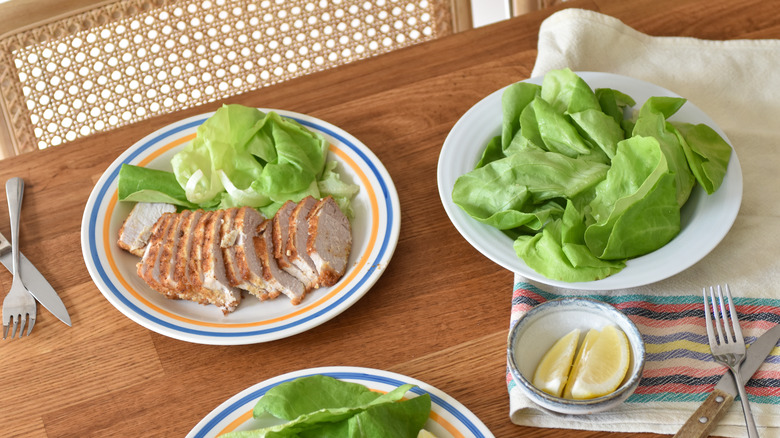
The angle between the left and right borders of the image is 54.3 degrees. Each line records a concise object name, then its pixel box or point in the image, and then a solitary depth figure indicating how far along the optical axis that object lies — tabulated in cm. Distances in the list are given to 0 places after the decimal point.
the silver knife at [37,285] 151
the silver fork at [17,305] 149
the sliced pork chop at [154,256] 152
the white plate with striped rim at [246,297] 141
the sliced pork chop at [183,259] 150
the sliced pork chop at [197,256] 149
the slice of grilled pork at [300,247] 151
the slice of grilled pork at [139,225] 160
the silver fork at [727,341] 128
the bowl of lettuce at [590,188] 134
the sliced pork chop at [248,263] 150
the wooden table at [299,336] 135
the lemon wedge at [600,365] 116
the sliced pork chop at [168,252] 151
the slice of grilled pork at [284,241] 152
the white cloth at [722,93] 143
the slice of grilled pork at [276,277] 150
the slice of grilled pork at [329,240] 150
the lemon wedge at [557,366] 118
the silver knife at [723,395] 119
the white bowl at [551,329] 118
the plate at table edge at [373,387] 122
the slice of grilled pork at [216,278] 148
